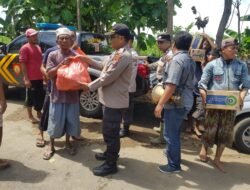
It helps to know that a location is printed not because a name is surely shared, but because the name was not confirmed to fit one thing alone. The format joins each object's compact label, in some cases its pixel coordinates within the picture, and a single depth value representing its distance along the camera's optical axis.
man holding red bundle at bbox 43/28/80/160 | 2.88
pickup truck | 4.20
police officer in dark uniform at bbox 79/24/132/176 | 2.50
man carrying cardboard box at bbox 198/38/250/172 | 2.74
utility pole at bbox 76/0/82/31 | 6.93
